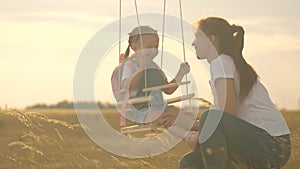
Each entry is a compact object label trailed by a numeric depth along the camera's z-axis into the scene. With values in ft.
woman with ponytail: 22.00
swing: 22.48
